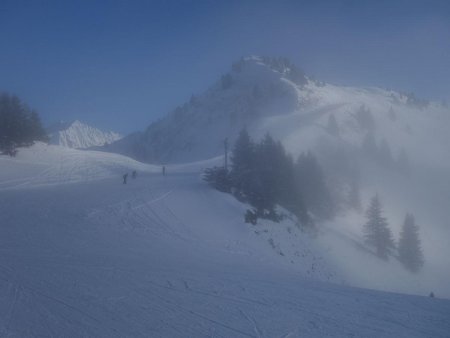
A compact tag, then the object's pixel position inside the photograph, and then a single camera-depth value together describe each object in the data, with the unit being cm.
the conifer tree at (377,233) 4553
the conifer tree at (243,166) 4144
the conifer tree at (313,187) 5022
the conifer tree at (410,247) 4522
